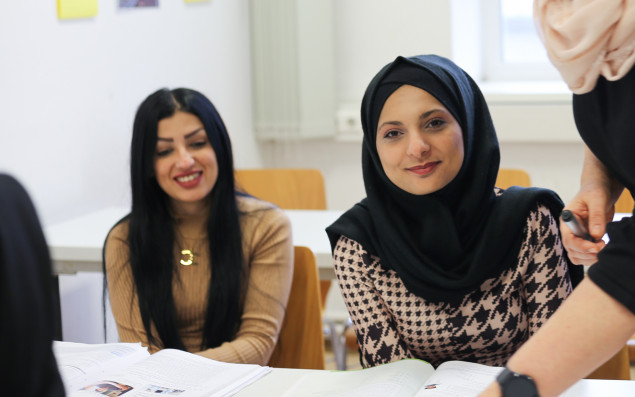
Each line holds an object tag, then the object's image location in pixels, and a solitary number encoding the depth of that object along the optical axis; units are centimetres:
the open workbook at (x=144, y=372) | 144
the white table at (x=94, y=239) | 245
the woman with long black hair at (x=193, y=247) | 207
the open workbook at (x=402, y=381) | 137
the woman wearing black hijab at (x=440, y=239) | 172
